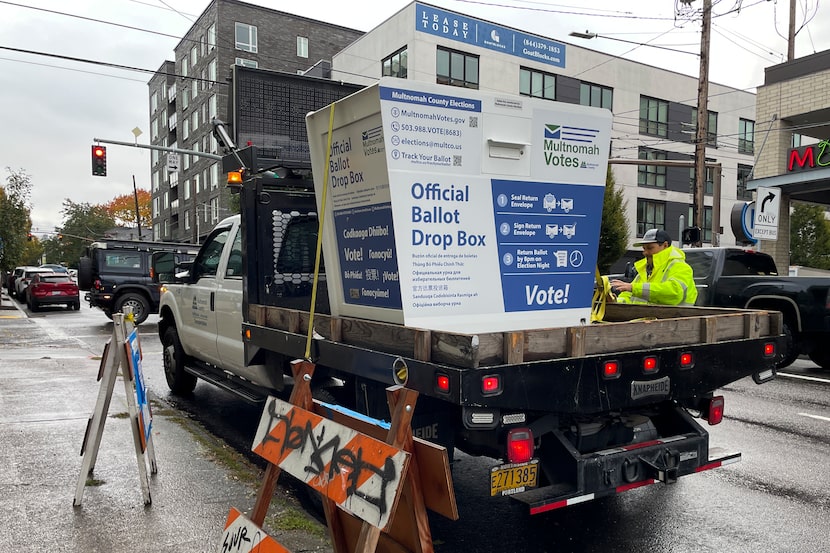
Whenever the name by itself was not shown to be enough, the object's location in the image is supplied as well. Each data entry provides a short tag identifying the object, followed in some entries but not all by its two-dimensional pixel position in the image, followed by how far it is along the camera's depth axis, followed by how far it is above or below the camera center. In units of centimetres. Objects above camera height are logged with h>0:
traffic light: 2512 +301
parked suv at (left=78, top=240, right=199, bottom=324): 1820 -95
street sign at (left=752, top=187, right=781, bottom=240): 1650 +77
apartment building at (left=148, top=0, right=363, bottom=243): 4606 +1293
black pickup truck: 983 -73
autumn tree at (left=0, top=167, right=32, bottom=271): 2909 +95
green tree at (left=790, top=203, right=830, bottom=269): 3956 +41
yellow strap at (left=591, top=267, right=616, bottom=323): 509 -44
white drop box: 350 +21
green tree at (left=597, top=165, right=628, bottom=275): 3262 +70
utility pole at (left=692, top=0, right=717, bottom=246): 2045 +393
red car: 2414 -176
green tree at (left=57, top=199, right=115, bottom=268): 7975 +215
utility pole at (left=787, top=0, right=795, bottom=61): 2652 +816
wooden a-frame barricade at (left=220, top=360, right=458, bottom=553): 250 -96
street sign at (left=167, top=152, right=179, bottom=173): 3170 +386
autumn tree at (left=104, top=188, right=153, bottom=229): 8712 +422
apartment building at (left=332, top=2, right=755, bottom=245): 3209 +863
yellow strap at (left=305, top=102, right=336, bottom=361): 378 +5
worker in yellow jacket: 574 -30
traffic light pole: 2032 +296
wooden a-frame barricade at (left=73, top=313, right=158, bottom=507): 431 -105
